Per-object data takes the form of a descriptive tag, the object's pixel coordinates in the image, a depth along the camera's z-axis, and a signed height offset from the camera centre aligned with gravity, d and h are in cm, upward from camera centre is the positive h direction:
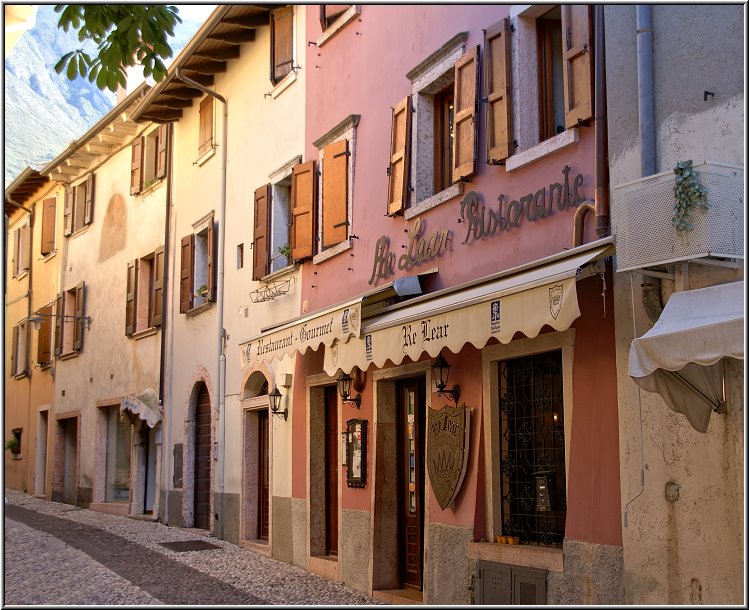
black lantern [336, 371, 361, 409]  1170 +41
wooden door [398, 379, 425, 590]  1069 -59
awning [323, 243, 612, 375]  691 +84
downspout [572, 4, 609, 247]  734 +206
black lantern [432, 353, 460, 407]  945 +45
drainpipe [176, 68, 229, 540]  1574 +186
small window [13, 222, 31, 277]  2877 +506
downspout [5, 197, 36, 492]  2758 +368
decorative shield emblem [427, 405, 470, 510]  912 -24
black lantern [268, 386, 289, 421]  1365 +28
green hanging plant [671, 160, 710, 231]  606 +135
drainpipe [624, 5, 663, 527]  682 +215
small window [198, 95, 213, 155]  1722 +509
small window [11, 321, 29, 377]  2806 +205
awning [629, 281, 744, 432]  553 +42
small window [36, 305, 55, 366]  2563 +218
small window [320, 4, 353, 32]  1283 +522
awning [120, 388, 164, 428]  1845 +33
